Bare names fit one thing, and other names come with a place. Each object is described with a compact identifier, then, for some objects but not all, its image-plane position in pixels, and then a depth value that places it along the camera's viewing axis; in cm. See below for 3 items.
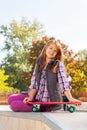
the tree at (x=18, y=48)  4509
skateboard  507
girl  523
